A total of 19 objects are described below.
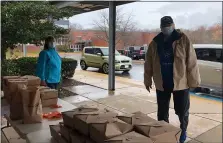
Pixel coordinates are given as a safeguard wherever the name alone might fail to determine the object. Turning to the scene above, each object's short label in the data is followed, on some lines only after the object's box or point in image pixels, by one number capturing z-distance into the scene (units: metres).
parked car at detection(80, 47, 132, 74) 11.12
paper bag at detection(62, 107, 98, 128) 1.63
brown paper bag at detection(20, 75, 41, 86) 2.65
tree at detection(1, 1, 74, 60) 5.75
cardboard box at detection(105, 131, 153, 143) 1.21
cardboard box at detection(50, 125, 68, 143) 1.69
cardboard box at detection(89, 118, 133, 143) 1.28
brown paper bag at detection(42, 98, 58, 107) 2.61
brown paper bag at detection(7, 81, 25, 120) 2.21
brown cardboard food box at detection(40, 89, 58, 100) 2.57
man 2.74
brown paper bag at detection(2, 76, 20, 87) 2.65
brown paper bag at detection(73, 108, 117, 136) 1.46
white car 6.47
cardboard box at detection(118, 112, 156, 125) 1.47
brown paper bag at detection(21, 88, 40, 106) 2.05
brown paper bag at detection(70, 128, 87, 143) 1.45
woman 3.96
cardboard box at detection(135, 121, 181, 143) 1.29
